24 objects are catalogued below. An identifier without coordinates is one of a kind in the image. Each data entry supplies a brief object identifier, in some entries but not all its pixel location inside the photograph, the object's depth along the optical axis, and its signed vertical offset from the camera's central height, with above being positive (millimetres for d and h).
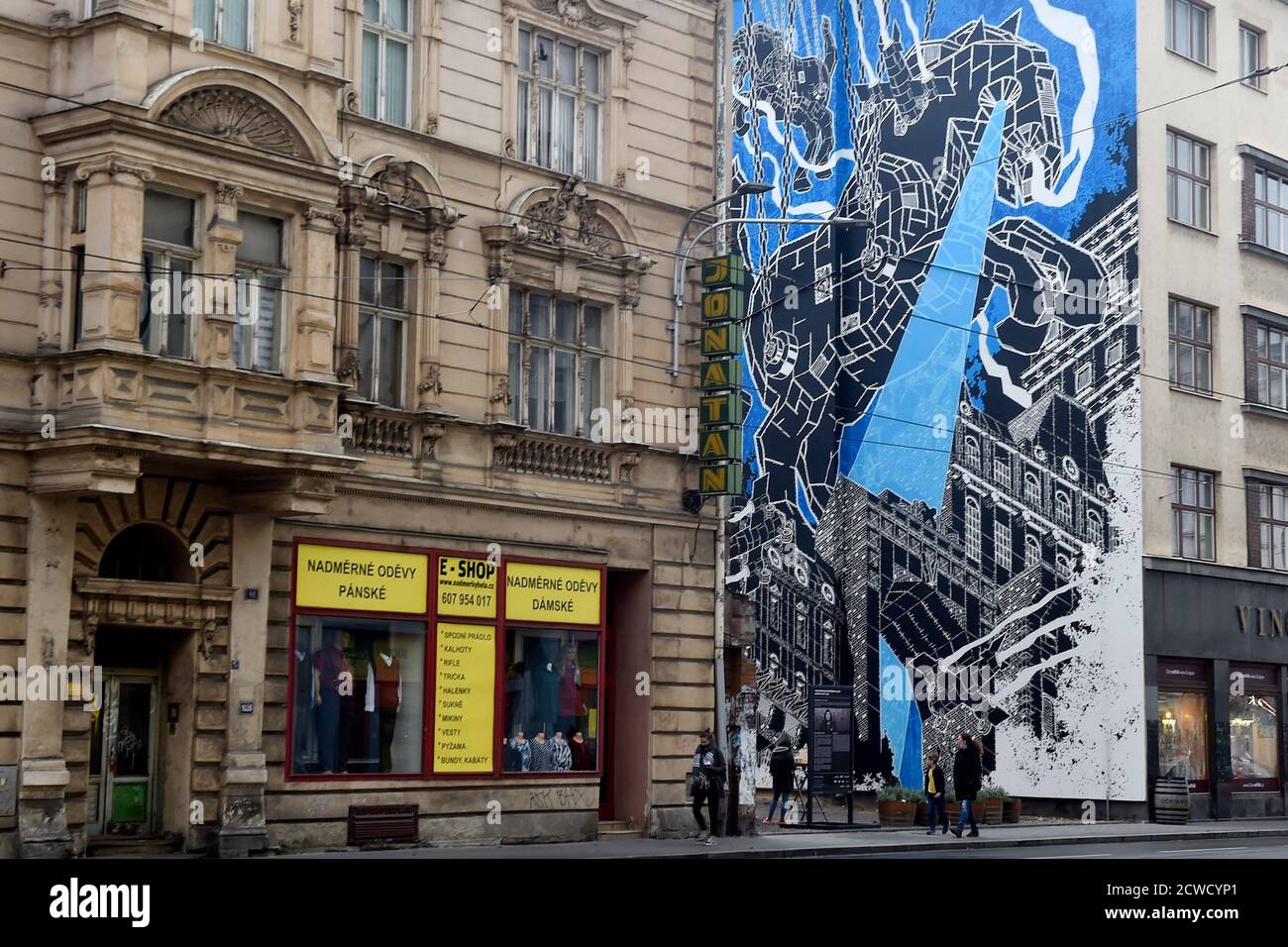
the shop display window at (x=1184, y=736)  41594 -1384
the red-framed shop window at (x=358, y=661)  24375 +133
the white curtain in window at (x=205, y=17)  22859 +8669
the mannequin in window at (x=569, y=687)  28281 -241
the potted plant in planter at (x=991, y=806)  37750 -2835
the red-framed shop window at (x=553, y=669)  27406 +56
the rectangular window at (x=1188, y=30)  44125 +16840
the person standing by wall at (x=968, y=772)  32406 -1782
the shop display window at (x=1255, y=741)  44031 -1543
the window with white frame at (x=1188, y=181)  43500 +12715
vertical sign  29594 +5178
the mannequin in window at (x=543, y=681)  27812 -131
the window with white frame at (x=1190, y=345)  43188 +8491
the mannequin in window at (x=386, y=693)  25406 -337
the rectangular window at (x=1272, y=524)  45094 +4139
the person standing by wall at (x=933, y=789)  32938 -2141
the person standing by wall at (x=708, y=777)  28297 -1681
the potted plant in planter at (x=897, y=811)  36750 -2876
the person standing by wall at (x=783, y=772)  35969 -2014
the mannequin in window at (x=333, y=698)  24641 -407
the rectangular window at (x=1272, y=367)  45781 +8406
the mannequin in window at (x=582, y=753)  28281 -1318
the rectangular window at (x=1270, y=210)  45938 +12649
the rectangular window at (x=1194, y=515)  42688 +4137
